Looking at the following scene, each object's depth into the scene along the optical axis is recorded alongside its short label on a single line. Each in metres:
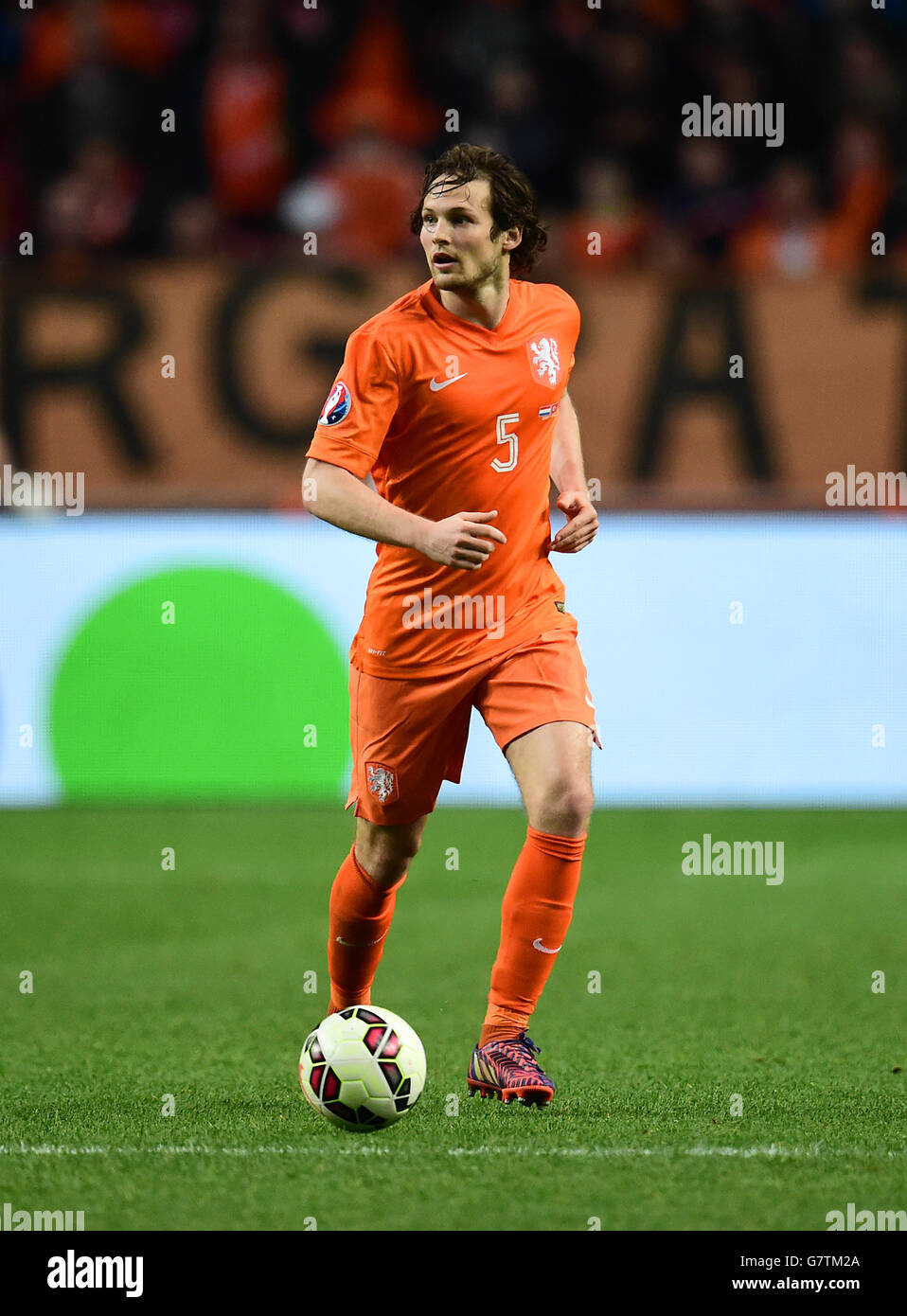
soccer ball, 8.17
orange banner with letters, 21.55
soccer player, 8.76
